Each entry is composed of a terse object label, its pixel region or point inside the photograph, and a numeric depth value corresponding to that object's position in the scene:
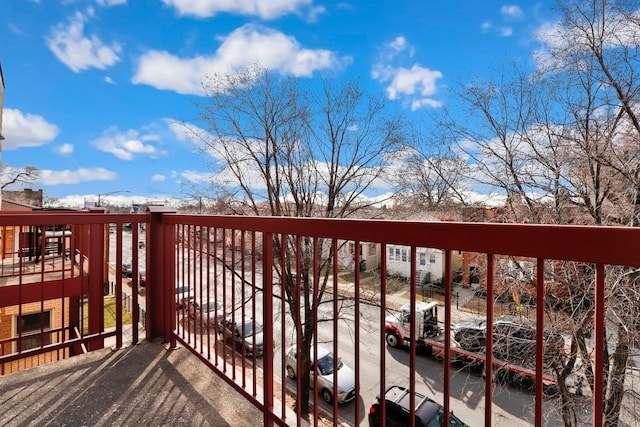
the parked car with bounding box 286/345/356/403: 7.45
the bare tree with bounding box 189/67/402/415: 9.50
